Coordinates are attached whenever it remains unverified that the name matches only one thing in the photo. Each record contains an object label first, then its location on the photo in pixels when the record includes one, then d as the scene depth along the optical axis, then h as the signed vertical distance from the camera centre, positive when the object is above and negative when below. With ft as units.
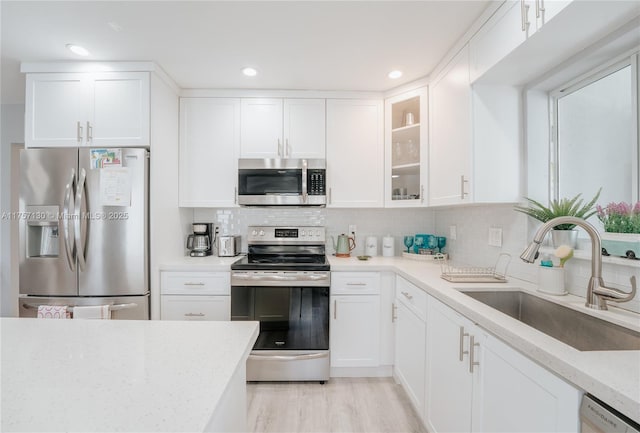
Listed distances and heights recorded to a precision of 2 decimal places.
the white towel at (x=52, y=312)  6.50 -2.08
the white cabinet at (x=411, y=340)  5.65 -2.57
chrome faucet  3.64 -0.46
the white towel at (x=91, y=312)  6.52 -2.08
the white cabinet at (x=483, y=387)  2.68 -1.91
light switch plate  8.16 -0.37
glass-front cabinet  7.73 +1.97
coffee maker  8.62 -0.66
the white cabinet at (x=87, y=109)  7.03 +2.61
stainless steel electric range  7.23 -2.37
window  4.16 +1.35
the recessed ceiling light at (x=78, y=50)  6.35 +3.71
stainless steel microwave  8.25 +1.04
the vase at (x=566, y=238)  4.71 -0.28
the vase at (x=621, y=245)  3.85 -0.33
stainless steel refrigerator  6.70 -0.25
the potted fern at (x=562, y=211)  4.49 +0.16
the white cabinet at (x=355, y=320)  7.46 -2.55
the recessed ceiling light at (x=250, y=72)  7.30 +3.70
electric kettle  8.91 -0.81
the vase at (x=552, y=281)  4.46 -0.93
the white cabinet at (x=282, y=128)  8.46 +2.62
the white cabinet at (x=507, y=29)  3.80 +2.84
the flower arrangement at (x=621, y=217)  3.90 +0.05
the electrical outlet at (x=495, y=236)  6.25 -0.36
